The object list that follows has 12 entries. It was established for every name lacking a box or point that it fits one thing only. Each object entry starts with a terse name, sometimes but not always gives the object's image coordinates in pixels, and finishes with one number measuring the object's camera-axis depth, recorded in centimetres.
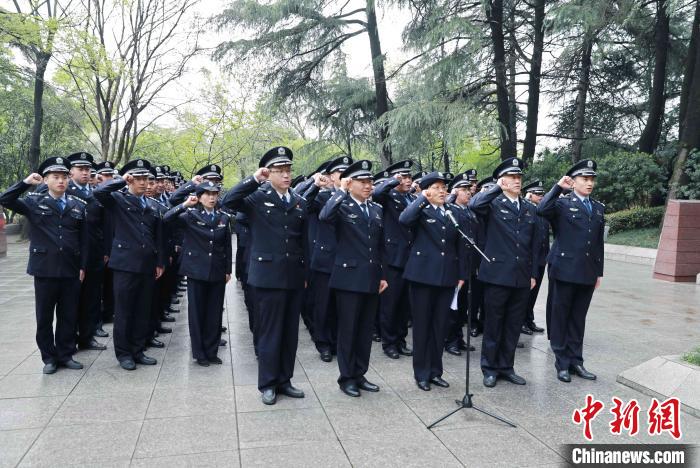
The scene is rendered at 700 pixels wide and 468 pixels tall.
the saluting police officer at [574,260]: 509
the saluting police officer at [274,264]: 438
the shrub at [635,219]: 1630
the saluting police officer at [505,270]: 489
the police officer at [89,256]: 591
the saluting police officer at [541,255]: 700
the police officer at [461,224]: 601
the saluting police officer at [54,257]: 498
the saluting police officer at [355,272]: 453
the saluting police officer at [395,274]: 596
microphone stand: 390
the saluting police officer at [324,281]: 583
